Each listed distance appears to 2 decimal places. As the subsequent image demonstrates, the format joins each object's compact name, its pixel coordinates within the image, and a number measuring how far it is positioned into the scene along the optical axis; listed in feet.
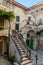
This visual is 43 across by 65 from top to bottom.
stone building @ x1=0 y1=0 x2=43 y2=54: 25.86
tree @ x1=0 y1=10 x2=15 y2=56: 19.40
